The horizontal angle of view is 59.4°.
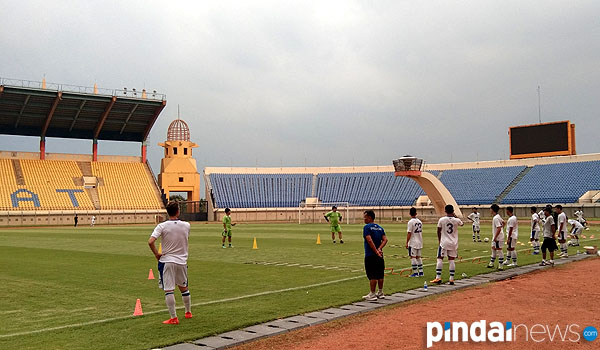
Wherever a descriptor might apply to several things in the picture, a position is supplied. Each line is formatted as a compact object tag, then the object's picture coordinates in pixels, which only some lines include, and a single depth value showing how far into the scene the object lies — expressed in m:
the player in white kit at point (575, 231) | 24.28
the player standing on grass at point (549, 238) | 16.22
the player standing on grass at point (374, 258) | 10.77
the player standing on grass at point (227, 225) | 24.92
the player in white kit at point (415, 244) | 13.98
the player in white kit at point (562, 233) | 18.67
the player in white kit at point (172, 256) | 8.63
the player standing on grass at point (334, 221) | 26.94
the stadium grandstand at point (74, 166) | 67.19
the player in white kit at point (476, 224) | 27.89
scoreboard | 67.76
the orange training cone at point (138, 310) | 9.38
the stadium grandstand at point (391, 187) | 67.62
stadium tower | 85.69
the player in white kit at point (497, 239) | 15.41
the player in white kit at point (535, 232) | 18.47
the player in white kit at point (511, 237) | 15.81
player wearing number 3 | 13.02
